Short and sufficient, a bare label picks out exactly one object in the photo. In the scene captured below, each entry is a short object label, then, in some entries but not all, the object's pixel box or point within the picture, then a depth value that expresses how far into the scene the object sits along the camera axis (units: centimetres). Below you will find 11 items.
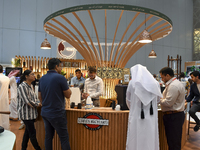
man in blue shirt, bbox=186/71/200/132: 468
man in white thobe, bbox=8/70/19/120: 490
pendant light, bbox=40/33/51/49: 632
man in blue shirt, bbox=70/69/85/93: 530
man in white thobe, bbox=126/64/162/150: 268
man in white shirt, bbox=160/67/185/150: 296
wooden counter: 311
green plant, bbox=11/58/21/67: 993
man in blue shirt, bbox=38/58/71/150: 268
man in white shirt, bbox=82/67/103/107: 419
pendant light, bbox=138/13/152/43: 489
